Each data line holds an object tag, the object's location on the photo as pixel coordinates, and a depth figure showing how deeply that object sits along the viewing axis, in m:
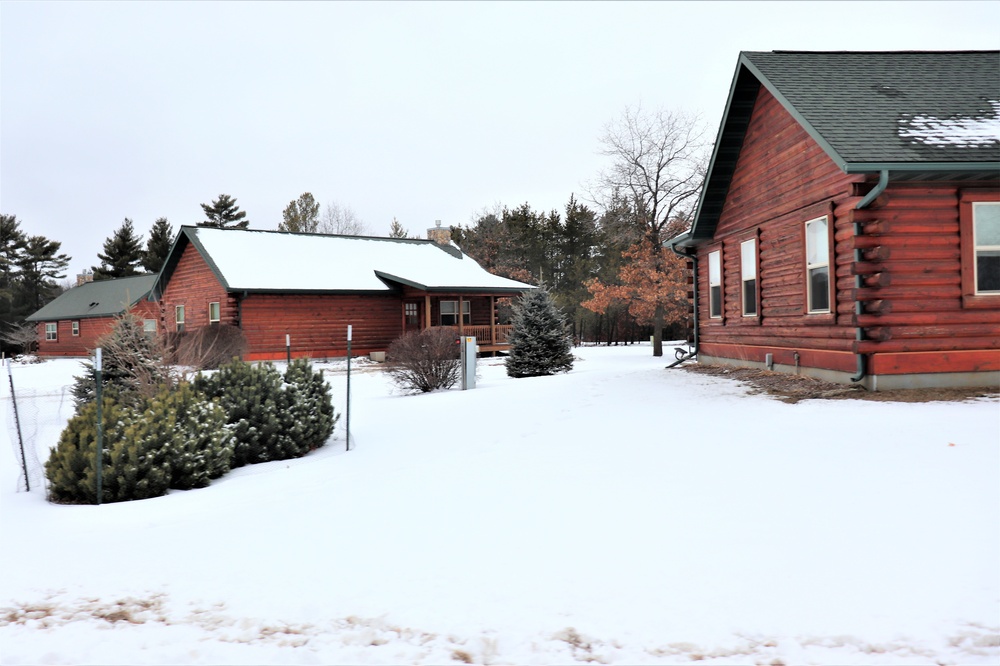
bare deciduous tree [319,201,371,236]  64.19
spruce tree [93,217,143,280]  58.81
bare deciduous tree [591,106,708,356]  30.47
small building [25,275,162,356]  40.06
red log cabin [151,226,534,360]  28.36
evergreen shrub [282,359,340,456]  9.41
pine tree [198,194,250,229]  62.75
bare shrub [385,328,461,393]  15.86
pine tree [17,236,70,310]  56.88
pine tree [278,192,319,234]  60.72
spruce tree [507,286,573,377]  19.31
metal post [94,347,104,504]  7.07
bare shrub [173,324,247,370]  22.92
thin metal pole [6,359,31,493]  8.16
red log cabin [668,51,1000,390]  10.67
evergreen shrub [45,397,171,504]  7.41
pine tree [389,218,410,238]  63.75
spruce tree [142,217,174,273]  58.06
